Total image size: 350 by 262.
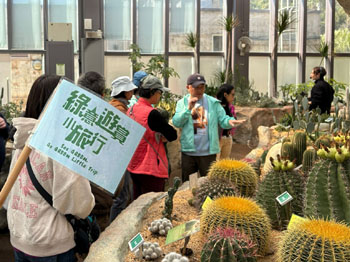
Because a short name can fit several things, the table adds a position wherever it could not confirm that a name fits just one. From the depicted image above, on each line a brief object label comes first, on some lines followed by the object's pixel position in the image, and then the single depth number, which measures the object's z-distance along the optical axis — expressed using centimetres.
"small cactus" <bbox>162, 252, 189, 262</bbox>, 217
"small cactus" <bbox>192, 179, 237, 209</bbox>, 300
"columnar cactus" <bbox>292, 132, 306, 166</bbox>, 387
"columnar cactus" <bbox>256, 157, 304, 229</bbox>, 279
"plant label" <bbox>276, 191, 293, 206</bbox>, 265
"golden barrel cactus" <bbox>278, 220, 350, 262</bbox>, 176
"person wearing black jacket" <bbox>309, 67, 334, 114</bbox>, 836
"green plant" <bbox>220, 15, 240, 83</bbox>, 1124
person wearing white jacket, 217
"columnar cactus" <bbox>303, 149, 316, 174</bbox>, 332
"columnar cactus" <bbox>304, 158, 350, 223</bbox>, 230
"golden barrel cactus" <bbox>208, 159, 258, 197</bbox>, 326
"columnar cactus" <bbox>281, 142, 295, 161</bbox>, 378
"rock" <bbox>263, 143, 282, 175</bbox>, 434
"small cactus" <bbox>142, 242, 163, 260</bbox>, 244
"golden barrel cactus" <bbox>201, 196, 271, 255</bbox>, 236
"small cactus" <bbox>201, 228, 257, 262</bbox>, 192
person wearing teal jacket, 469
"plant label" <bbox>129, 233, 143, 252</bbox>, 237
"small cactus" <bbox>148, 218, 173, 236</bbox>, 286
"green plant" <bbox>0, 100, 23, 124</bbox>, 714
